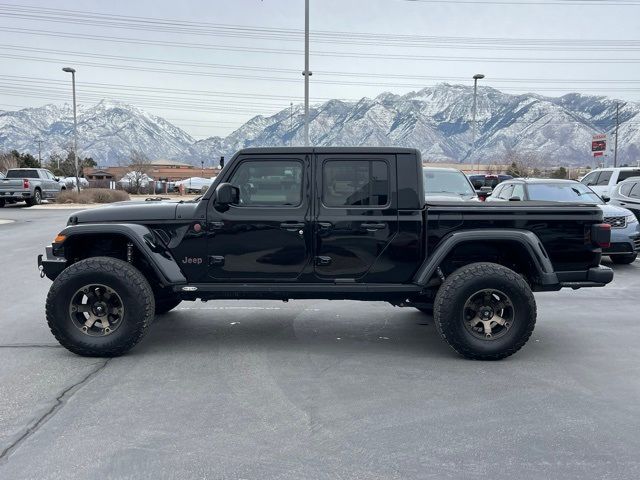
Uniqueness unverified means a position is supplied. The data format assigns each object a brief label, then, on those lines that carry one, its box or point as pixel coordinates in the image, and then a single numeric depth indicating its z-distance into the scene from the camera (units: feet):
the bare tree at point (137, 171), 172.14
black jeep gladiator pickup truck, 17.69
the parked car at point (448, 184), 38.09
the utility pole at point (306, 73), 78.02
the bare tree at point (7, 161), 207.95
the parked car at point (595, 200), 35.63
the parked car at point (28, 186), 89.51
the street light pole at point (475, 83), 116.88
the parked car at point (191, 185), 175.95
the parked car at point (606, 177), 52.53
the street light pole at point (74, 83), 127.03
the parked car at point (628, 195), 41.57
